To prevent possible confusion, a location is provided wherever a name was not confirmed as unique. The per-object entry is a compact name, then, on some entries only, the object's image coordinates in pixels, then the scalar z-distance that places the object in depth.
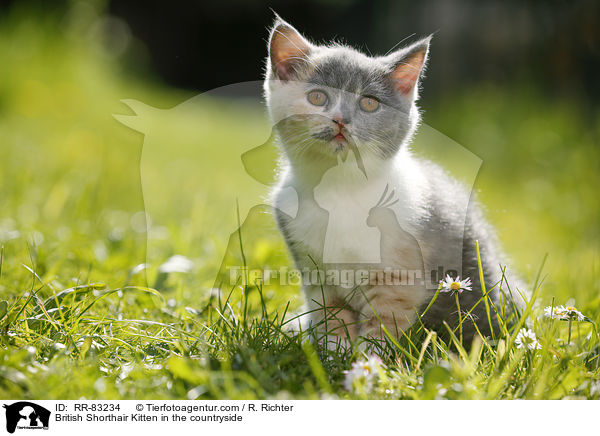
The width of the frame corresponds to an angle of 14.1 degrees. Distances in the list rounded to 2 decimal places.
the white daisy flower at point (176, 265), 1.35
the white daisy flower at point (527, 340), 1.24
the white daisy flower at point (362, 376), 1.21
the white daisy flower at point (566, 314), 1.26
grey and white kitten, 1.29
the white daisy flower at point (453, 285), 1.25
